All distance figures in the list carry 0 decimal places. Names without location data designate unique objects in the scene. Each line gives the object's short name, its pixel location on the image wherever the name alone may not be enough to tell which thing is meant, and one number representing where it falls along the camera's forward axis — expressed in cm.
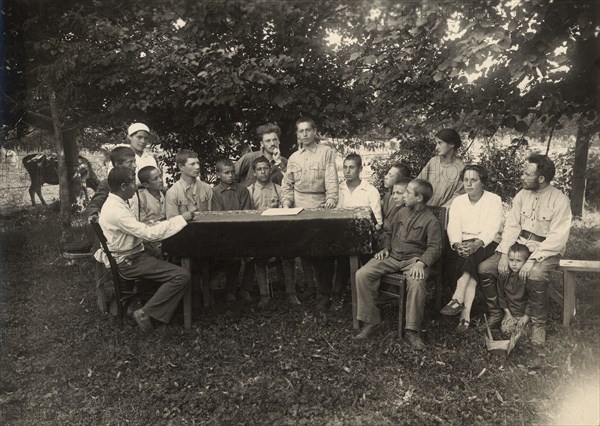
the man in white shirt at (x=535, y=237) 401
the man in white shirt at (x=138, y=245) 421
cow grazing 1212
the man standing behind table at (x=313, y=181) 496
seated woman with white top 431
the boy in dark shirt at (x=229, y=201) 516
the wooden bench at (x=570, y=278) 411
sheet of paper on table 444
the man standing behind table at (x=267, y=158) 546
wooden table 424
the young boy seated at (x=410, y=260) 401
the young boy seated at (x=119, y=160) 465
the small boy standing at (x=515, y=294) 411
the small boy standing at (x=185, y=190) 490
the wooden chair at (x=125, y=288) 435
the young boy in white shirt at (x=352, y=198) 482
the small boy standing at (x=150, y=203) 478
